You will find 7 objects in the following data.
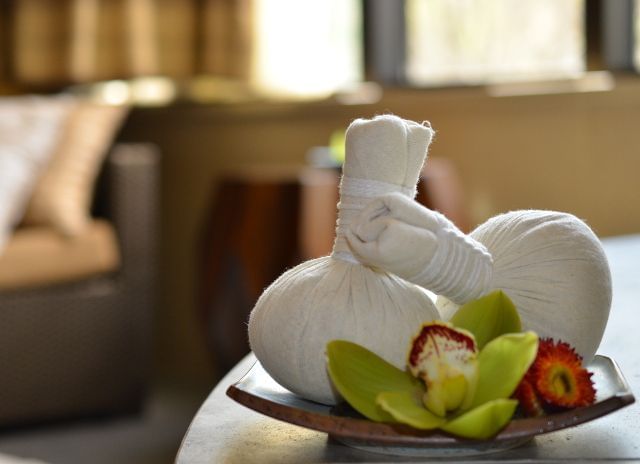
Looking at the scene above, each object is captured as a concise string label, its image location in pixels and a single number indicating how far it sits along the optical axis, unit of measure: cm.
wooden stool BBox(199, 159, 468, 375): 284
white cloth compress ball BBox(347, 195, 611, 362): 82
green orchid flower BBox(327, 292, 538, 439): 78
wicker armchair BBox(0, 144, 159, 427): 283
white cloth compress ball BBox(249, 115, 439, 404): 84
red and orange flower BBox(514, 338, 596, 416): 81
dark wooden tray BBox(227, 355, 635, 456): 80
